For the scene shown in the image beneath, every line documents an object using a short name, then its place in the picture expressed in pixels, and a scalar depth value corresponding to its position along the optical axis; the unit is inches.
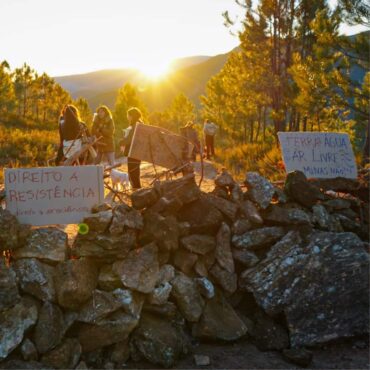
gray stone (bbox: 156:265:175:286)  168.9
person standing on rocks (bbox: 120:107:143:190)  297.0
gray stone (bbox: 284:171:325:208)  207.3
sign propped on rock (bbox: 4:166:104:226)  173.3
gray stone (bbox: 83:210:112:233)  167.3
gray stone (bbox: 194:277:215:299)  174.4
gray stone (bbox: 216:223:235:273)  183.6
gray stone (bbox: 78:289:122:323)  154.4
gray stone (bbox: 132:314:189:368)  154.6
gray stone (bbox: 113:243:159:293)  162.4
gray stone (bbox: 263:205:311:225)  193.9
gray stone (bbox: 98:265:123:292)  163.0
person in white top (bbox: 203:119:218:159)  693.9
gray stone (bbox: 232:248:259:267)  185.5
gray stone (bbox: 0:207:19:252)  158.6
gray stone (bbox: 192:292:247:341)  168.1
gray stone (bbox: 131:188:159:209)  180.2
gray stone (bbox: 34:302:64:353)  146.6
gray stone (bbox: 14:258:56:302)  154.2
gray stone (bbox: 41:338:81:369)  145.1
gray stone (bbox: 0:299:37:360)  141.3
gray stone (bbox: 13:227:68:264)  162.3
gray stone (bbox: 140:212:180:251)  174.4
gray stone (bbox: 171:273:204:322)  169.2
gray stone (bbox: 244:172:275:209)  196.9
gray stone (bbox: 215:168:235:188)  202.1
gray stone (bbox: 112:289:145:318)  158.6
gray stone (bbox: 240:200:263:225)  192.2
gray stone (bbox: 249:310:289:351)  168.4
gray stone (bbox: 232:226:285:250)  187.8
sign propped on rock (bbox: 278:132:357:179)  232.7
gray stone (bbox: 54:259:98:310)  154.3
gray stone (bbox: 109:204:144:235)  166.9
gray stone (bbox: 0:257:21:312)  149.3
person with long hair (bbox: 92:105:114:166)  334.6
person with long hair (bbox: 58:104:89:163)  280.1
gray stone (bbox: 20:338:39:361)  142.8
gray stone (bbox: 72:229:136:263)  164.6
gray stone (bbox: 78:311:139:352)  153.7
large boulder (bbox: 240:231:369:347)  171.5
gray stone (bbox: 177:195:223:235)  187.0
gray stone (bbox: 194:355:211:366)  156.3
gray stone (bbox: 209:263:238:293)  180.5
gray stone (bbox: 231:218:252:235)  190.7
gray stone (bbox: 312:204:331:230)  202.5
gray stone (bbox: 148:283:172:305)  163.5
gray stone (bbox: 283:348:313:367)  156.5
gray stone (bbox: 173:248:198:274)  178.4
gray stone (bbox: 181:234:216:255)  180.4
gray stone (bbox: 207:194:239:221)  192.2
